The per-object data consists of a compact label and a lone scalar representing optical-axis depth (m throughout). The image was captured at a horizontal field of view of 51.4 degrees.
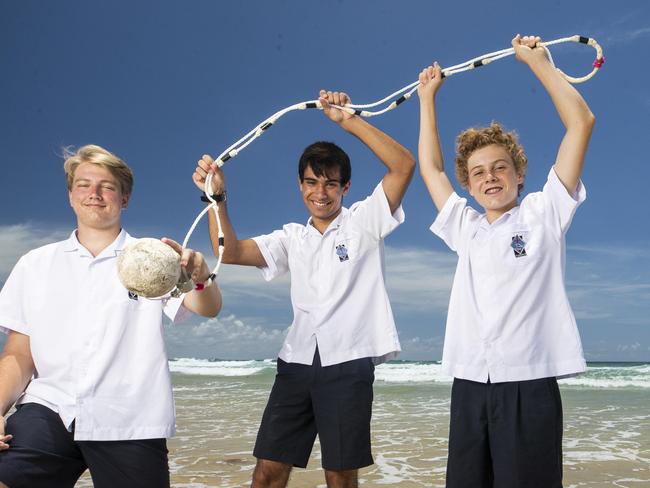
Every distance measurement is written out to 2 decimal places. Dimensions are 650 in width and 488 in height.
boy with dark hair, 3.66
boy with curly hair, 2.91
